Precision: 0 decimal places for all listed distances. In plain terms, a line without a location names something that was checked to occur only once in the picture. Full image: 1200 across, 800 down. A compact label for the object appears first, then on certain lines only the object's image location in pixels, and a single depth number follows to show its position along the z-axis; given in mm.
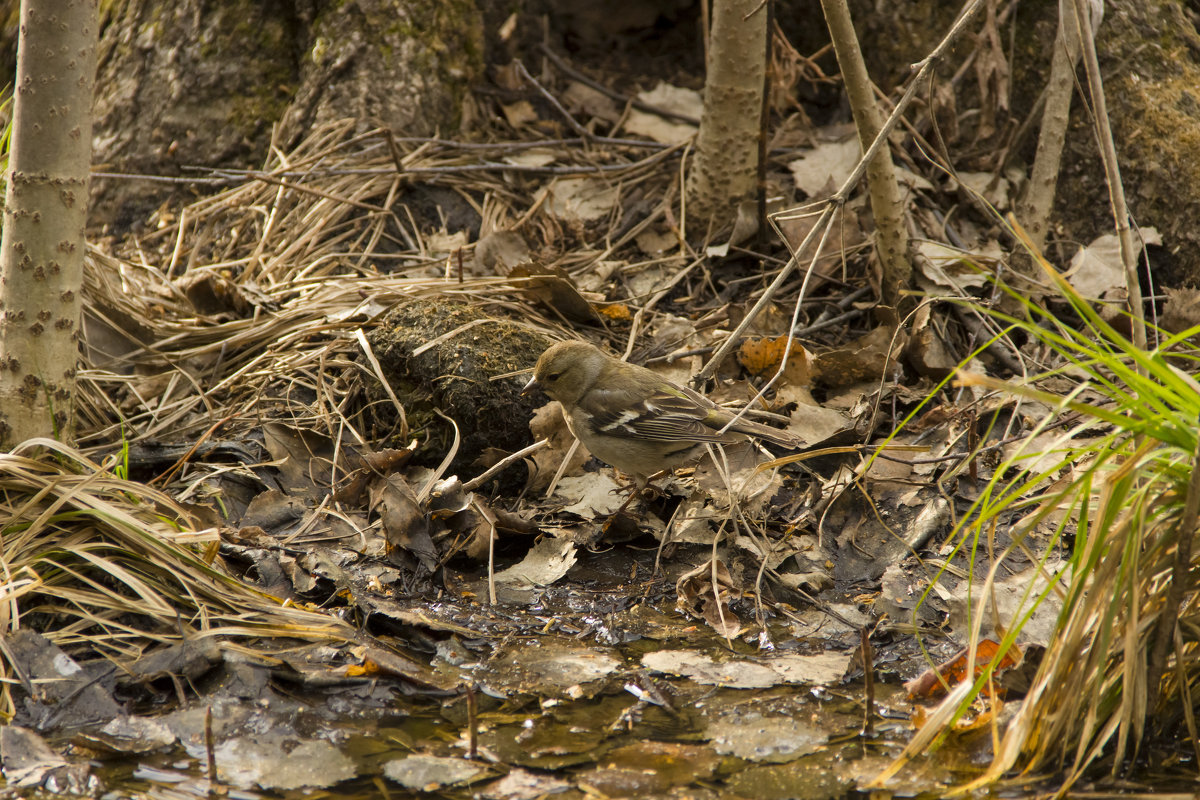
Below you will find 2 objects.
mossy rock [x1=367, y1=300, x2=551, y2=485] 9984
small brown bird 9555
